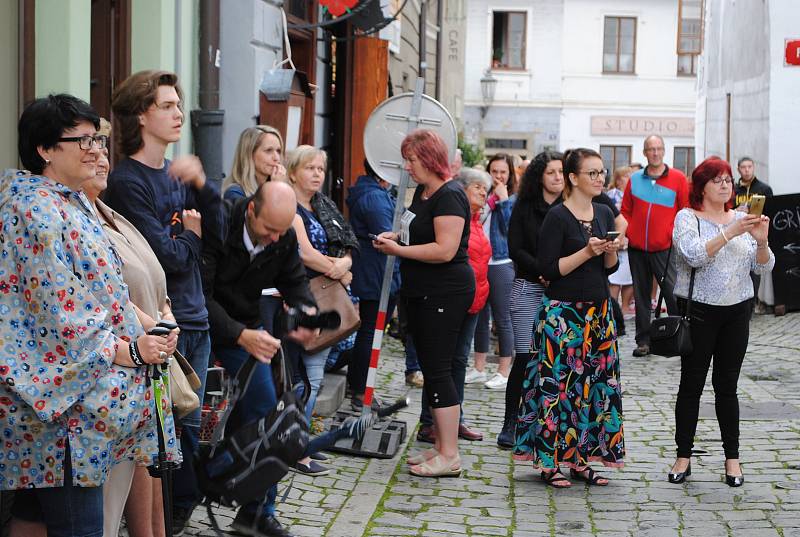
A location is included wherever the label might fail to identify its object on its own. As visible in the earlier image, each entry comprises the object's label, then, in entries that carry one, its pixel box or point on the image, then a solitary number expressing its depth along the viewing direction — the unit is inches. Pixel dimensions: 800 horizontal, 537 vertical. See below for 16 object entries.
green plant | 1016.2
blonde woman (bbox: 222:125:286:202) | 260.4
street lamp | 1515.0
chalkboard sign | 550.0
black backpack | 197.3
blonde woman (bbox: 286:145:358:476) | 288.5
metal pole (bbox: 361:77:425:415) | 303.6
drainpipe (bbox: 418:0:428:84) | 725.9
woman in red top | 335.3
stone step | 328.2
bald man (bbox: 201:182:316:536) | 211.8
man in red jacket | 472.7
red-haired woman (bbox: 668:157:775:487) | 273.4
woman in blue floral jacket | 149.5
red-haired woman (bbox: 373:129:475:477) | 273.4
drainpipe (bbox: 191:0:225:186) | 324.2
